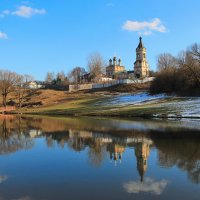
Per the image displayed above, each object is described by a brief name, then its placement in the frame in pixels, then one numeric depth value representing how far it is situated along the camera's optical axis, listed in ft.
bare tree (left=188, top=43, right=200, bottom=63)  295.48
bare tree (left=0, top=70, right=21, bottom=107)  367.86
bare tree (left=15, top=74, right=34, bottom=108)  376.93
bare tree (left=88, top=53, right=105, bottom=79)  632.63
